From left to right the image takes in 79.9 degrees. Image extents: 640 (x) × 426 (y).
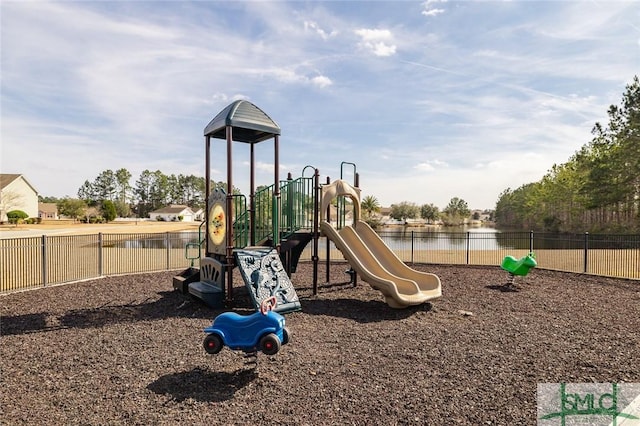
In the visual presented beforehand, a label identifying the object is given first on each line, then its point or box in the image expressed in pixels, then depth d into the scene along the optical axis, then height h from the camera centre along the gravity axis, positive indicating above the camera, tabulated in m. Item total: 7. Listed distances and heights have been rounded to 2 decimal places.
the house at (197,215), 106.84 -1.49
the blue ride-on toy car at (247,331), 4.61 -1.49
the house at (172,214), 99.00 -1.10
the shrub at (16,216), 49.72 -0.86
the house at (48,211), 91.86 -0.36
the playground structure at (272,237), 7.91 -0.68
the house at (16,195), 54.21 +2.12
